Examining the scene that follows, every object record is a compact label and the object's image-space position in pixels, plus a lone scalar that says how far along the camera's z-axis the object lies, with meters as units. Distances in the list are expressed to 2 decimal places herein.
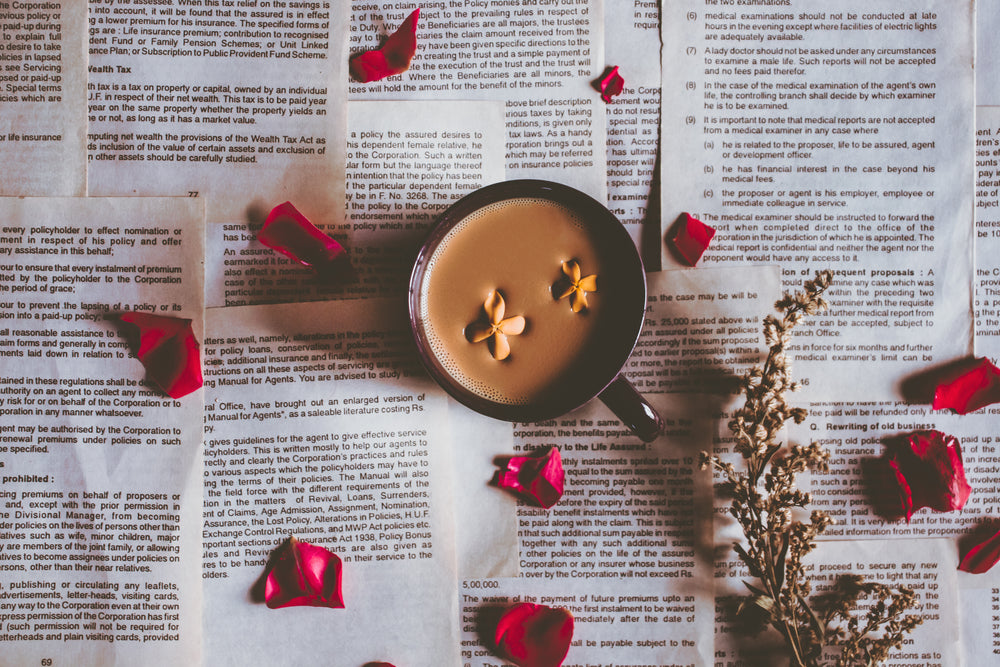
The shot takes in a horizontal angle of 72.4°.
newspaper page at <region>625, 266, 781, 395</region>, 0.73
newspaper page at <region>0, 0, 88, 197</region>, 0.73
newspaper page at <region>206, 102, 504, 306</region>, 0.73
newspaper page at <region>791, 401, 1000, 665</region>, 0.74
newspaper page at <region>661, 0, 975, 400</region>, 0.73
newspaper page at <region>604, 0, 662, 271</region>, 0.73
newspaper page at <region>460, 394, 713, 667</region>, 0.73
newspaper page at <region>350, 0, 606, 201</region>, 0.73
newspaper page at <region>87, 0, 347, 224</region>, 0.73
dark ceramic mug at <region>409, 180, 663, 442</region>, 0.66
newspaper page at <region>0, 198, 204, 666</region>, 0.73
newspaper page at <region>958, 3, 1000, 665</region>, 0.73
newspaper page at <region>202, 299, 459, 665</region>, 0.72
